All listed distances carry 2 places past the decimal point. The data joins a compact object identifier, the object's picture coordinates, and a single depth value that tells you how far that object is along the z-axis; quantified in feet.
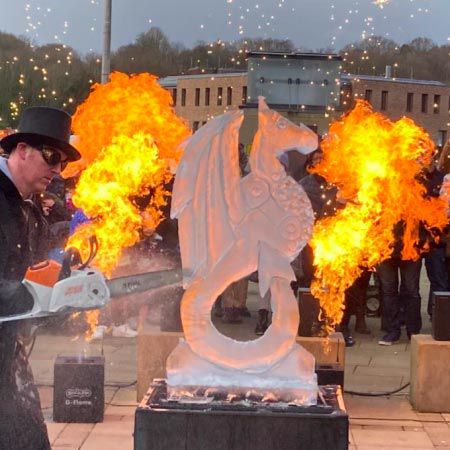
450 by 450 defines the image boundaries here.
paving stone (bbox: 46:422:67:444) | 21.50
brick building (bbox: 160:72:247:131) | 144.25
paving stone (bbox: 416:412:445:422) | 23.65
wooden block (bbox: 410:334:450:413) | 24.26
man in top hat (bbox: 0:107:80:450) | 13.01
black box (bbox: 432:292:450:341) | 24.31
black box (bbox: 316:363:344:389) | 23.06
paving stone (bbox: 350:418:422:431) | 22.79
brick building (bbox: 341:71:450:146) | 172.33
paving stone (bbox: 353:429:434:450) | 21.30
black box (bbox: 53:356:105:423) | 22.58
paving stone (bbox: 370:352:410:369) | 29.18
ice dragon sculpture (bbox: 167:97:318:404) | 17.72
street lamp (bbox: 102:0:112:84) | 54.19
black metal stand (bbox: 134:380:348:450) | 16.34
